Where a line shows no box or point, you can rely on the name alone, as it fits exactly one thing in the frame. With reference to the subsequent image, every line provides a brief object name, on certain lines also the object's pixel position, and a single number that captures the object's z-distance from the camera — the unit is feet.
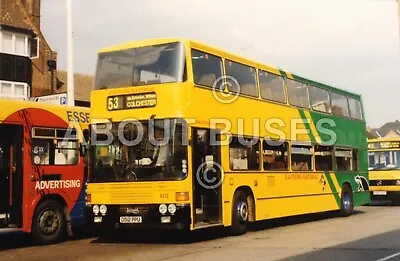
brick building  104.73
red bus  42.14
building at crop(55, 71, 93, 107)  119.24
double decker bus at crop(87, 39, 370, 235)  41.37
